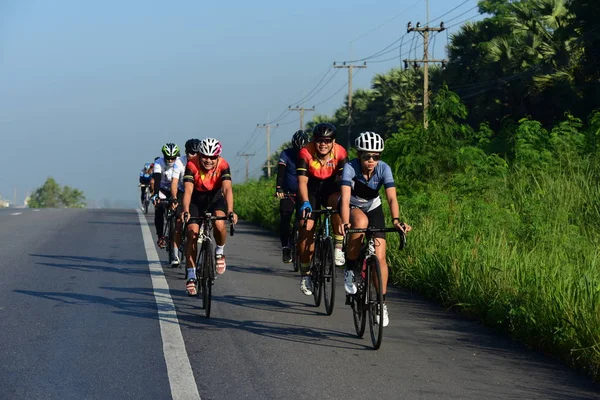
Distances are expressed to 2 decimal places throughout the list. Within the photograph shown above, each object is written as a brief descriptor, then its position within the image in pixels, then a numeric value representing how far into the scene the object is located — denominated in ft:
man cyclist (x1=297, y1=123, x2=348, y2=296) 34.73
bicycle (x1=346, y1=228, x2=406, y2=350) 26.08
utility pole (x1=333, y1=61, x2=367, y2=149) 202.77
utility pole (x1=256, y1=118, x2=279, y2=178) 310.53
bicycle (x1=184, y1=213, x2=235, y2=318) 31.40
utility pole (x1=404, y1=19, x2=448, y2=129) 147.62
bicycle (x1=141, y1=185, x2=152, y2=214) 104.03
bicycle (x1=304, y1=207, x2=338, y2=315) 31.73
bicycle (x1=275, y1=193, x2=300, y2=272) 41.88
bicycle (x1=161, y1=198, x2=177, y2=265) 46.71
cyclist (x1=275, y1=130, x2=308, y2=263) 43.86
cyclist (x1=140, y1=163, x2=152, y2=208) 101.18
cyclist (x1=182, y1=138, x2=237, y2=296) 33.39
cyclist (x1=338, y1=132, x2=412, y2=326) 27.94
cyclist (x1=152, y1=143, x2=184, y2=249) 49.62
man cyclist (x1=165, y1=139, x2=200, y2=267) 42.11
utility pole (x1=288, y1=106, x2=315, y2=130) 260.83
